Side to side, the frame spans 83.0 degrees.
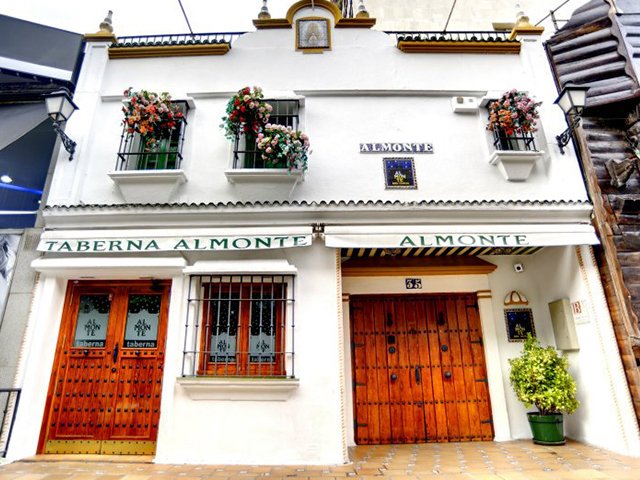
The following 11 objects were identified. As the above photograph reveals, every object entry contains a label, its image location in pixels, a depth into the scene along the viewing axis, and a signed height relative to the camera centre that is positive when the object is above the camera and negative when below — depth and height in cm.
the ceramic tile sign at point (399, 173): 599 +289
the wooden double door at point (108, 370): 506 -17
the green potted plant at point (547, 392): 523 -57
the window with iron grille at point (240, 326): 512 +42
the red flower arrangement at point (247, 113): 584 +378
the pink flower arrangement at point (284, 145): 559 +312
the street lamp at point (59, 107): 560 +376
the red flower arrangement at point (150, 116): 581 +376
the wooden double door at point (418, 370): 606 -28
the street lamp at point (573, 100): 562 +374
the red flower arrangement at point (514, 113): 593 +375
